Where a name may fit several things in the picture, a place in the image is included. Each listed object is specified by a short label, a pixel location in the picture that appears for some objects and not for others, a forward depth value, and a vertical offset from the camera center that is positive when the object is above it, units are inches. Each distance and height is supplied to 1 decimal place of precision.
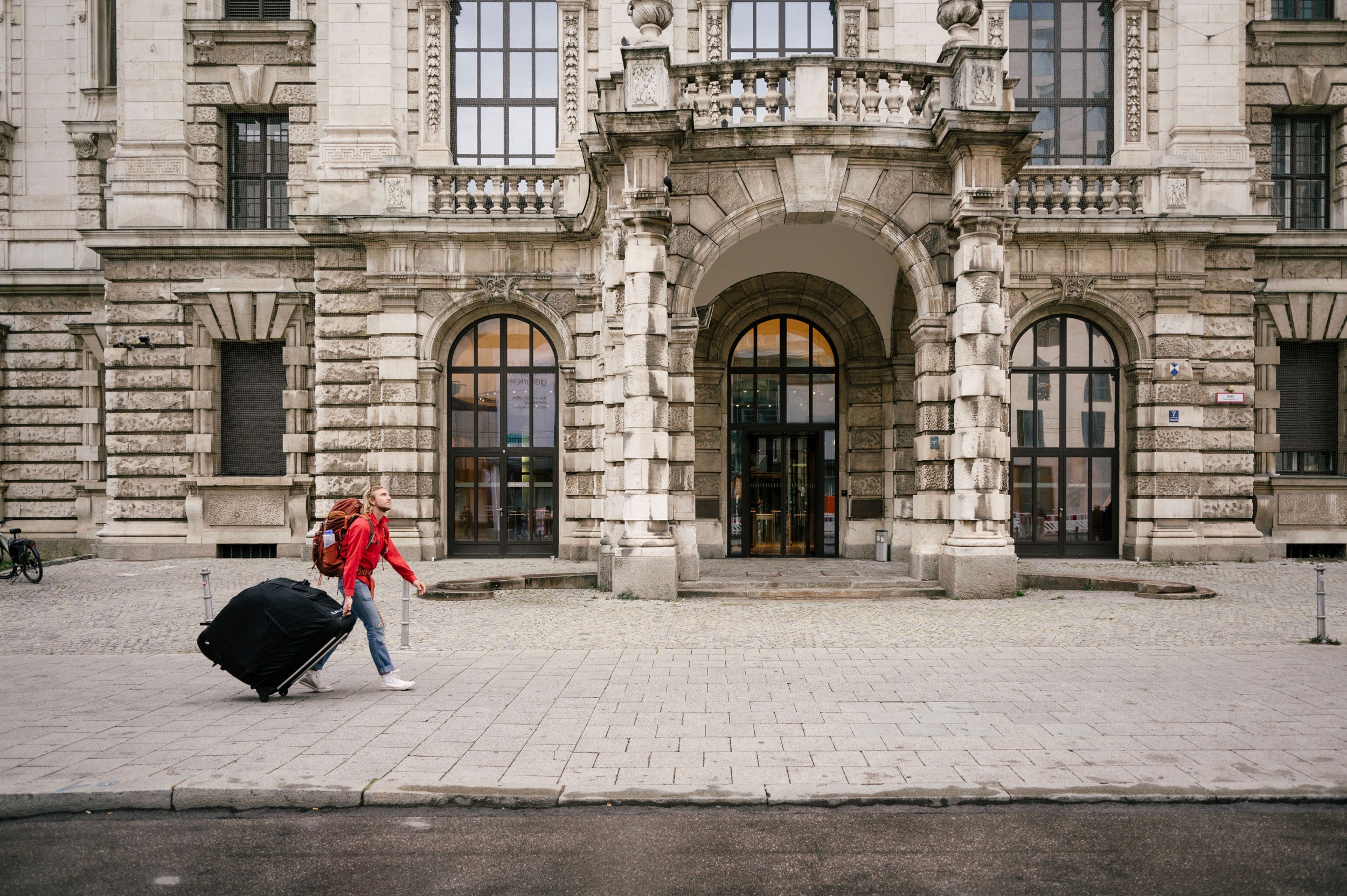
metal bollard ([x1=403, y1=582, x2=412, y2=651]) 374.5 -67.7
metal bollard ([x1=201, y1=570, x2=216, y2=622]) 418.3 -62.0
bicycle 637.3 -72.8
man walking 301.6 -39.3
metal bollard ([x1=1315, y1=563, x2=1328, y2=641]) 382.0 -59.4
